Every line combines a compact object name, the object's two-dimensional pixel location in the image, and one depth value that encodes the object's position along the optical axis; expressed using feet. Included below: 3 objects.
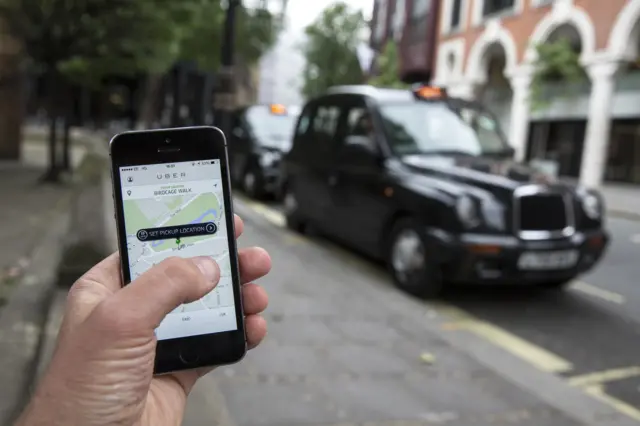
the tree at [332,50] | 30.27
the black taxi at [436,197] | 15.23
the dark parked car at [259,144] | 33.04
